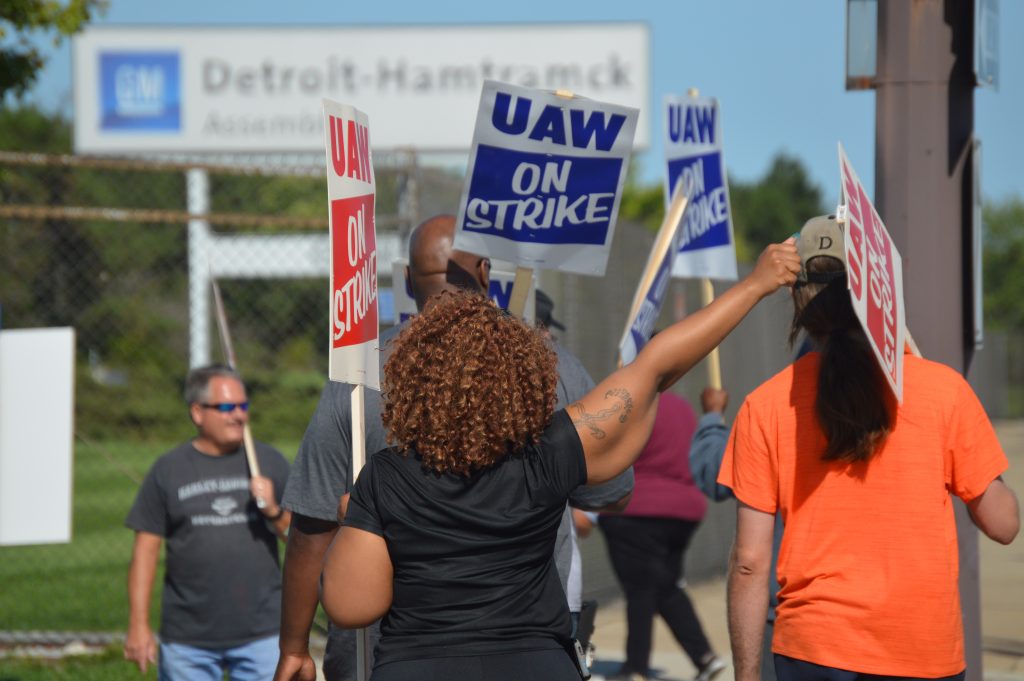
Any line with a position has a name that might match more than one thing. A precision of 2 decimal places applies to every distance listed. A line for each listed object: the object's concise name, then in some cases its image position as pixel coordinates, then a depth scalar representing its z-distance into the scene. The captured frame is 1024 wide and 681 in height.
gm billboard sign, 63.59
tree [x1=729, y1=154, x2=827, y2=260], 193.50
